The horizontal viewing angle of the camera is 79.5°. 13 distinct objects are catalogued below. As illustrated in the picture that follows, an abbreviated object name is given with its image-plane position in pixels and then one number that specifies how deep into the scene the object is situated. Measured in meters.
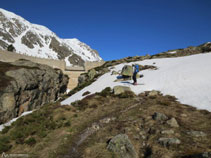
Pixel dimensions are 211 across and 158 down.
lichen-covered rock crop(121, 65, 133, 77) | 25.14
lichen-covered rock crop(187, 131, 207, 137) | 6.38
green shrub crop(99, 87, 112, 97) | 17.31
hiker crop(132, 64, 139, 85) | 19.52
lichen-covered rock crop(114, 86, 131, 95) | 17.03
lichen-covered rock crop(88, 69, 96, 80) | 40.12
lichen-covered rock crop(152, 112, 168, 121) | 8.53
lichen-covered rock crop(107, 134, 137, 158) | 5.92
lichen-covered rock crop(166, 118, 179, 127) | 7.58
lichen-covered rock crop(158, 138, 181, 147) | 5.93
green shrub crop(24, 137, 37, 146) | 8.42
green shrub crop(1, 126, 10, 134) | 11.38
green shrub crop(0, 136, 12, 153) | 8.12
